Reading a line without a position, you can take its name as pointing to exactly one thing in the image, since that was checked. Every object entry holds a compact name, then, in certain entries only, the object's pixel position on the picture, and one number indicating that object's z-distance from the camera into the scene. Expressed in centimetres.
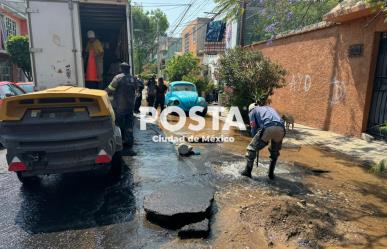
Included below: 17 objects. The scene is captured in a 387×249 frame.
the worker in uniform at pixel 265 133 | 527
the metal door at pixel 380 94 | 826
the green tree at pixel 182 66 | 2333
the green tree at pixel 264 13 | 552
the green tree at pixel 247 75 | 951
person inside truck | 857
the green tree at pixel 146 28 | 4391
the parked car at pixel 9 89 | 850
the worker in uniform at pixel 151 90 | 1388
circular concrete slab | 382
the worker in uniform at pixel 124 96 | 685
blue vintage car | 1331
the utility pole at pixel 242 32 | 1382
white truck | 707
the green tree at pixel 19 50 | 2083
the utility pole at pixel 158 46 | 4012
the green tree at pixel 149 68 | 5247
